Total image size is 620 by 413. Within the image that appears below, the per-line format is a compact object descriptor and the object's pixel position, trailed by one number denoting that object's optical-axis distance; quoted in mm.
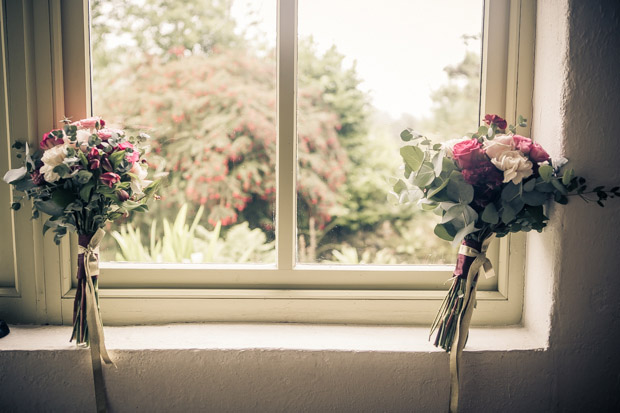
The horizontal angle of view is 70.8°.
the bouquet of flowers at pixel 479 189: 1021
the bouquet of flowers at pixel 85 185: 1056
